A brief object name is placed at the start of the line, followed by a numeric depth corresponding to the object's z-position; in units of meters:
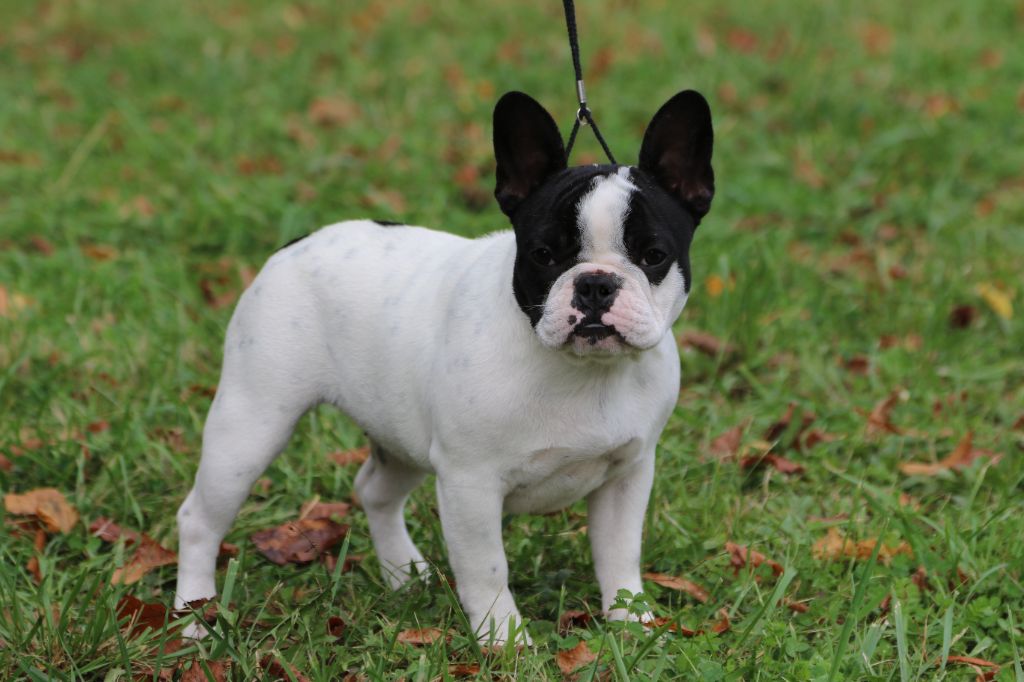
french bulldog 5.80
